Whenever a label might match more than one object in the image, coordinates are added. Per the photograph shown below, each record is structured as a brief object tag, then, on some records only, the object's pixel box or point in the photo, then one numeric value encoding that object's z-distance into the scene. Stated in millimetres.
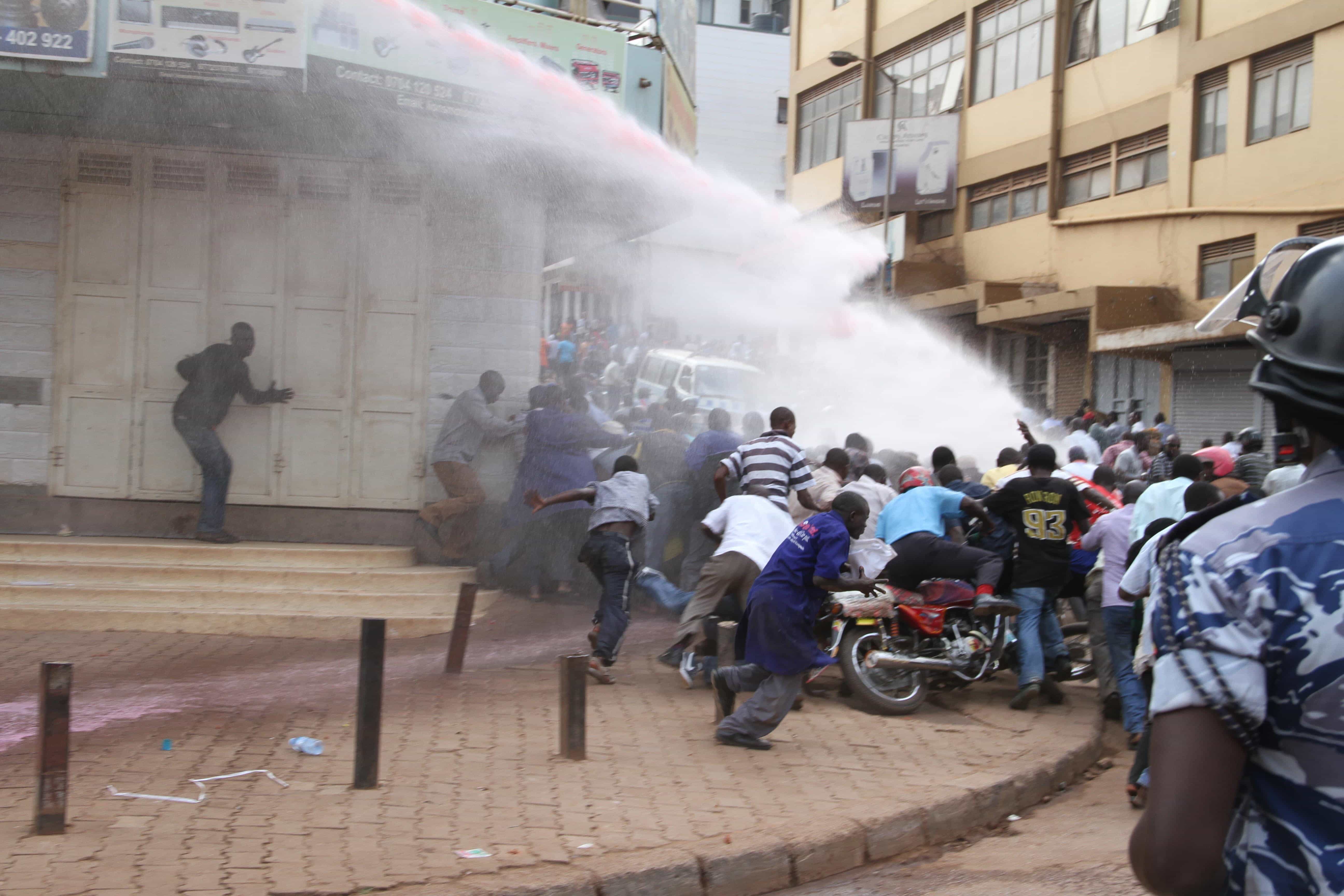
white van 18625
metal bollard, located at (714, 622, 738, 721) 7305
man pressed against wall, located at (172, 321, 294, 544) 9859
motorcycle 7633
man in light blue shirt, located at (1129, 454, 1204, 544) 7164
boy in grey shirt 8188
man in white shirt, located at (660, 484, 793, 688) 7746
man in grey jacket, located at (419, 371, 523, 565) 10305
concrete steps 8992
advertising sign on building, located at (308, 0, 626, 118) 9000
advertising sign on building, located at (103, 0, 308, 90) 8633
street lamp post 22703
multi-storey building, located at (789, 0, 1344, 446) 20094
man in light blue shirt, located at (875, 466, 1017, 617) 8070
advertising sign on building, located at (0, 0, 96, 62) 8477
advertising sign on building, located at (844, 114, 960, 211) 28641
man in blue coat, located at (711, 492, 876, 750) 6328
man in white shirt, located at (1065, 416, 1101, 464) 14312
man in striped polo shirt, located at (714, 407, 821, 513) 8648
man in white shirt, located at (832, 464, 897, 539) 9227
